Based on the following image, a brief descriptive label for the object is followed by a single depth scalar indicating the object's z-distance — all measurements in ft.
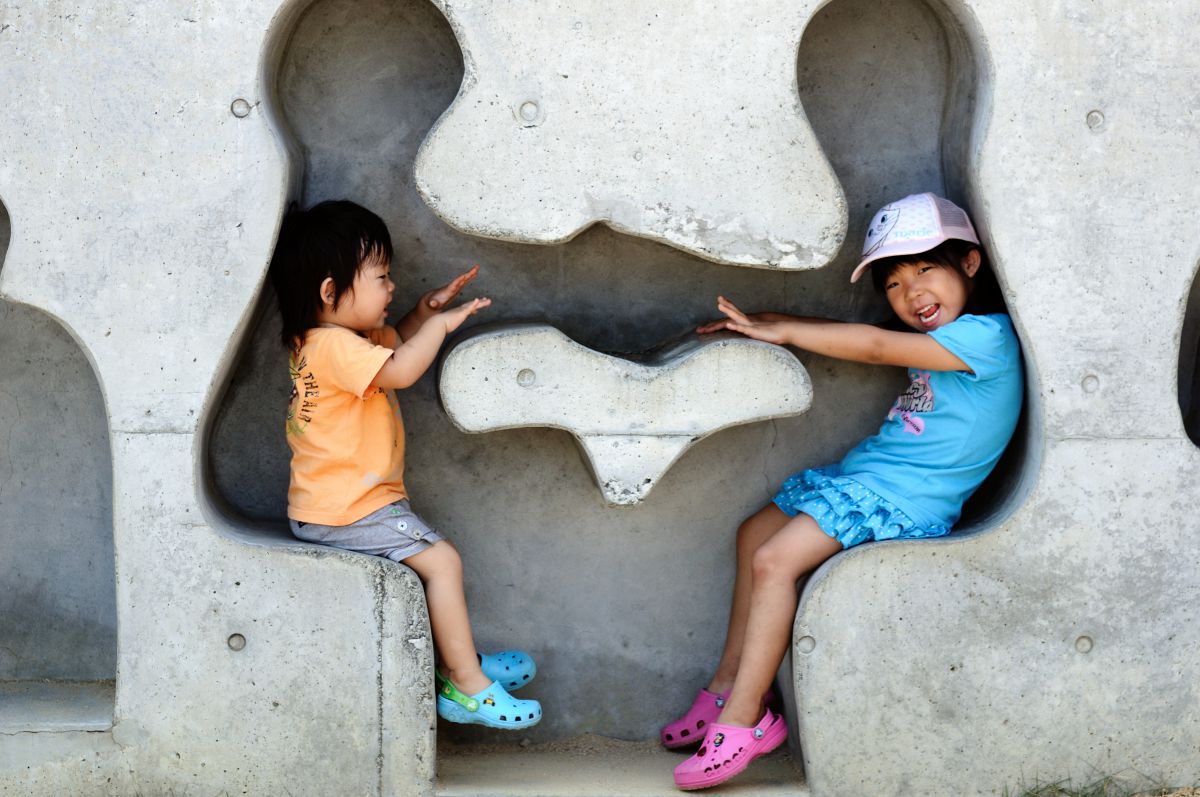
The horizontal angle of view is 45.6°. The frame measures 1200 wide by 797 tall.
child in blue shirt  10.94
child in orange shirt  10.91
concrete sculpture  10.46
